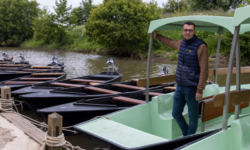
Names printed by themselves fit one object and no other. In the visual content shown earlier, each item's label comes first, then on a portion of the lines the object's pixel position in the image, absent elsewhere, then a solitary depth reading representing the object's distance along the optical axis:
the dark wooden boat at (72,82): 6.57
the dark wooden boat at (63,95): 5.68
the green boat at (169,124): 2.88
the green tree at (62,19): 32.81
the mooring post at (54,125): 3.04
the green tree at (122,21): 20.61
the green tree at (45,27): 33.03
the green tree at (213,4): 25.89
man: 3.21
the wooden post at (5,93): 4.77
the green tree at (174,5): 34.66
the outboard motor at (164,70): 8.56
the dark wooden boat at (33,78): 7.40
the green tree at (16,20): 37.88
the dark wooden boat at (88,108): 4.83
